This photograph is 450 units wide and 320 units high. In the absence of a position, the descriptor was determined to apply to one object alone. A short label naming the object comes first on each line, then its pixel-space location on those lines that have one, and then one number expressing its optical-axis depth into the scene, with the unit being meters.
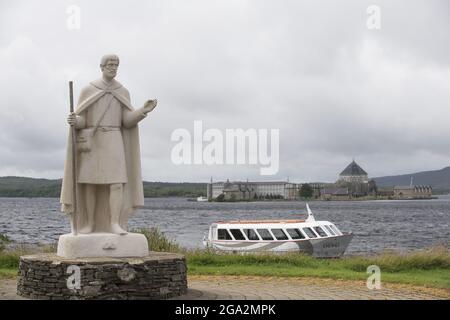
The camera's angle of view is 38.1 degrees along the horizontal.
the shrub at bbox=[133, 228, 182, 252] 18.16
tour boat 29.25
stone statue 10.71
